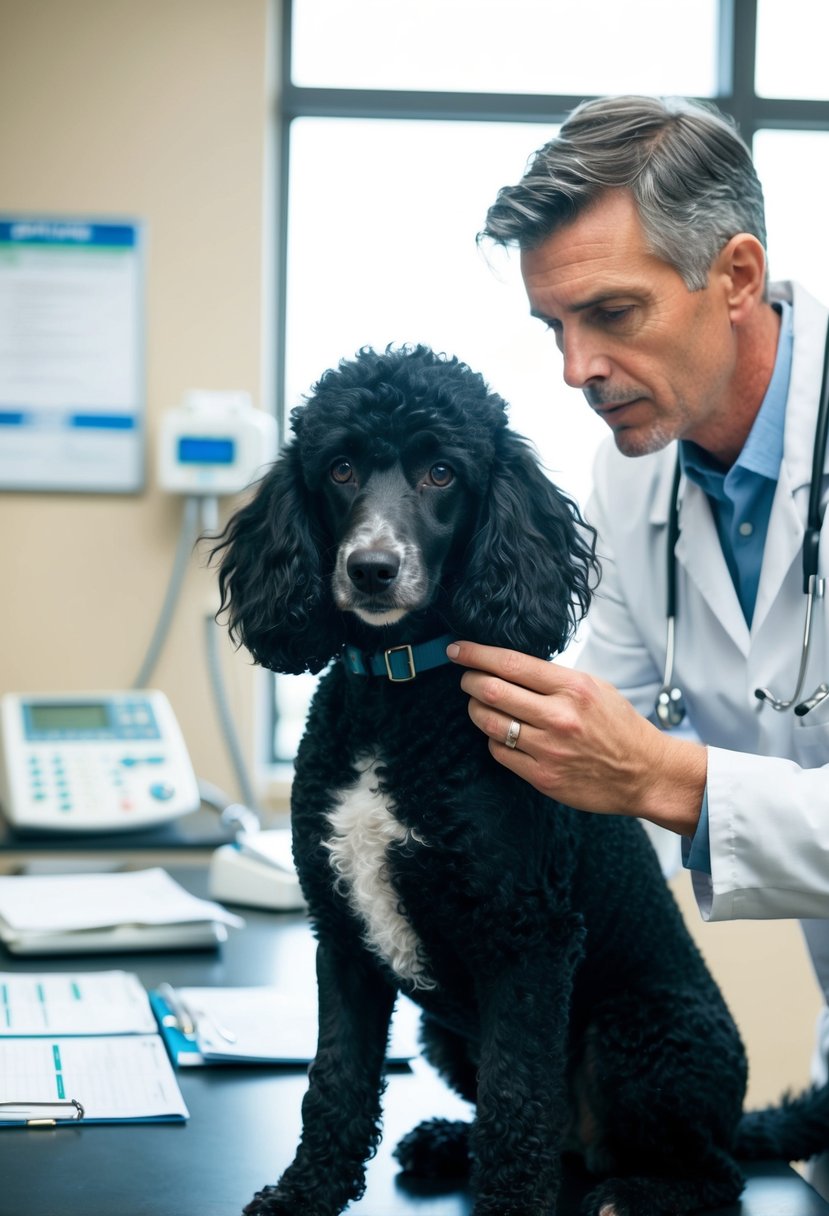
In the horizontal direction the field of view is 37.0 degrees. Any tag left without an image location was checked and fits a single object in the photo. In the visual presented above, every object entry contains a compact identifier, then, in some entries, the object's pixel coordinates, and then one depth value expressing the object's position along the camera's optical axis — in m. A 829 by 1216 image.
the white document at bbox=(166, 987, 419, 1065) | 1.16
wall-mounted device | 2.58
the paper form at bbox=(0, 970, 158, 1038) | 1.20
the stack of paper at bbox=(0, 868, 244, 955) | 1.45
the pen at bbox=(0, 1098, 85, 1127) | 1.00
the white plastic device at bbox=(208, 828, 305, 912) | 1.70
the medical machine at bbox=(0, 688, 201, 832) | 1.93
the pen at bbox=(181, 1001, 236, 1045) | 1.17
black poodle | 0.90
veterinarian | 1.03
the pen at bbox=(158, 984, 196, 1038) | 1.20
